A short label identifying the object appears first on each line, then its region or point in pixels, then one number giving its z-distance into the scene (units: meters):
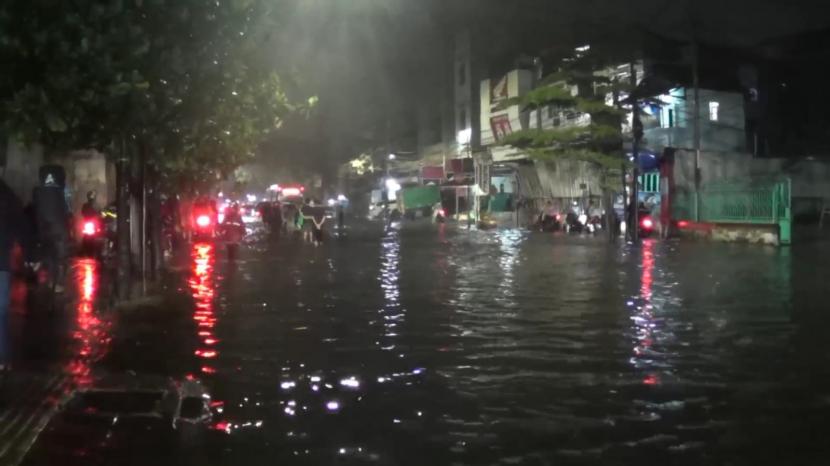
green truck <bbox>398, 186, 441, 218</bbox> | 53.69
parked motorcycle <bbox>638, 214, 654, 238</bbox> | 30.86
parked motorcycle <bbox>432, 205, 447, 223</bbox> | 47.97
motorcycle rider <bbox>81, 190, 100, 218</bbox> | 18.23
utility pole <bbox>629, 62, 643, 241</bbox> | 27.55
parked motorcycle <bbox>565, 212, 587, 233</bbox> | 35.41
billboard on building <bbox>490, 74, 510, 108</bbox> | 47.50
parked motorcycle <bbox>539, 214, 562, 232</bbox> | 37.41
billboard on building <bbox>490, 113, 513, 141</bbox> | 45.81
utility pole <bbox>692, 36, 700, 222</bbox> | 28.89
